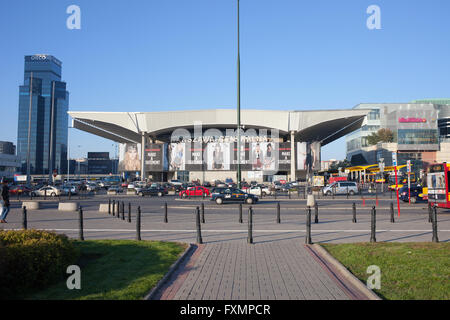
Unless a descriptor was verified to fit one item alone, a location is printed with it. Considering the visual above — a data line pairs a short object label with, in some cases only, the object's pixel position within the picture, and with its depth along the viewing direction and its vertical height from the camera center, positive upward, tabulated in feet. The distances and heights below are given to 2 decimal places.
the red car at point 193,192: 130.00 -7.05
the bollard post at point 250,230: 37.22 -5.97
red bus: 66.05 -2.09
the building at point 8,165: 404.57 +8.48
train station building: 267.80 +25.97
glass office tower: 578.25 +78.30
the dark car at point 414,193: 96.17 -5.36
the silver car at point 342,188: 141.69 -5.86
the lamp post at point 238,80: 97.50 +25.14
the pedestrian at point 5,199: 53.16 -4.03
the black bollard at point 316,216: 54.02 -6.48
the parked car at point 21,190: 157.69 -7.86
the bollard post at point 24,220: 45.68 -6.17
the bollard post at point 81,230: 39.04 -6.32
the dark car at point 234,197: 98.65 -6.64
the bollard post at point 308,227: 35.78 -5.43
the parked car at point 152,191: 150.00 -7.78
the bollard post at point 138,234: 38.17 -6.55
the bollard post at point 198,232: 37.39 -6.23
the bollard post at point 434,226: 35.17 -5.17
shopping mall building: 332.80 +33.50
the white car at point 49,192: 147.13 -8.21
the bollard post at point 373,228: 36.26 -5.59
